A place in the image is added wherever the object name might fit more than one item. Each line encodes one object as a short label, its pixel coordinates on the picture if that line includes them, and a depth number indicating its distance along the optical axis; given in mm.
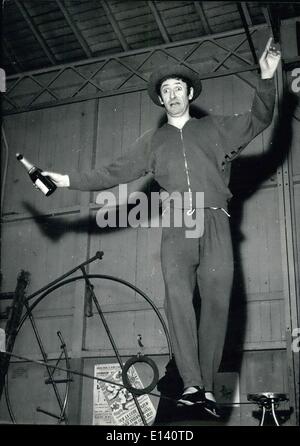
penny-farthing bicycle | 6295
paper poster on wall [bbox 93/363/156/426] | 6102
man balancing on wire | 3641
